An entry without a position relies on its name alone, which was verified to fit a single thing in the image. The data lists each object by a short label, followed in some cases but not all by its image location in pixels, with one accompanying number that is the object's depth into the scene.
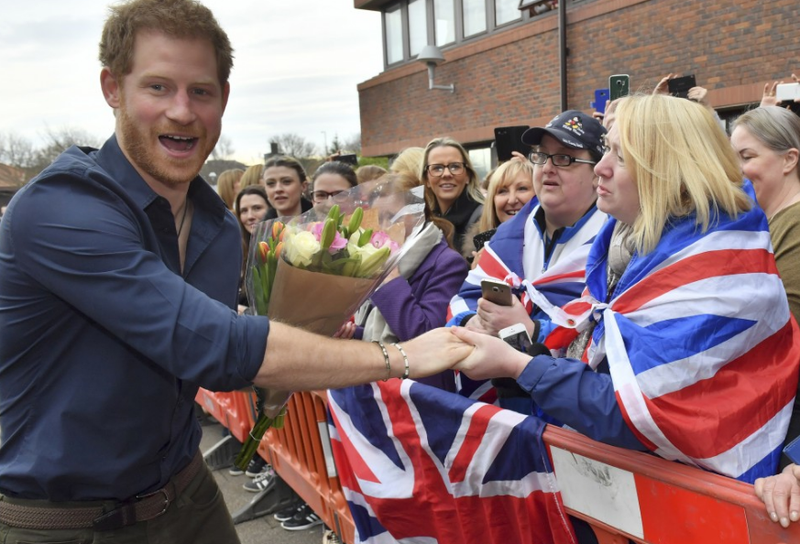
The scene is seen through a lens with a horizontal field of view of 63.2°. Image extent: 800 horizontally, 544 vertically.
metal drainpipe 11.21
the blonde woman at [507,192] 4.12
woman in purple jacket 3.04
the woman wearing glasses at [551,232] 2.65
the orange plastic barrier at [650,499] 1.60
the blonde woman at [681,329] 1.72
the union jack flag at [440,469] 2.10
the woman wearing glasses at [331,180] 4.53
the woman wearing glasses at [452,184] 4.60
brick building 8.91
